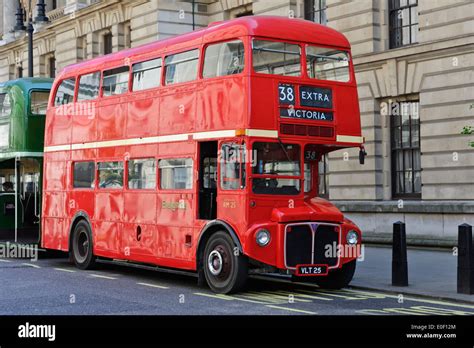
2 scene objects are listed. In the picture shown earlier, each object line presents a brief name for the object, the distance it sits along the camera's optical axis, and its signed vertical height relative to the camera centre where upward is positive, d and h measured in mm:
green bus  21266 +1093
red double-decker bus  13805 +862
